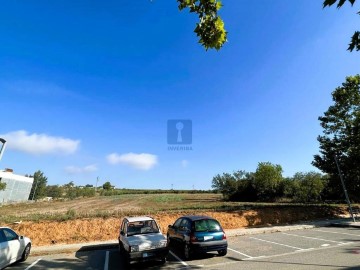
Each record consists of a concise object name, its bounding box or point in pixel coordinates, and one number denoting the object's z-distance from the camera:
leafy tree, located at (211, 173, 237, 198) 58.31
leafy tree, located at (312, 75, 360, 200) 22.83
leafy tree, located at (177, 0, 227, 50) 5.69
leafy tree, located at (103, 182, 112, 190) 127.44
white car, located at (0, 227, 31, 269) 9.84
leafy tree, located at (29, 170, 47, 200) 102.44
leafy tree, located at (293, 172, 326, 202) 45.77
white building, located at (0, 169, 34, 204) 76.84
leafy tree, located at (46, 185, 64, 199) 122.43
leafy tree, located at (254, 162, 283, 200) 53.19
